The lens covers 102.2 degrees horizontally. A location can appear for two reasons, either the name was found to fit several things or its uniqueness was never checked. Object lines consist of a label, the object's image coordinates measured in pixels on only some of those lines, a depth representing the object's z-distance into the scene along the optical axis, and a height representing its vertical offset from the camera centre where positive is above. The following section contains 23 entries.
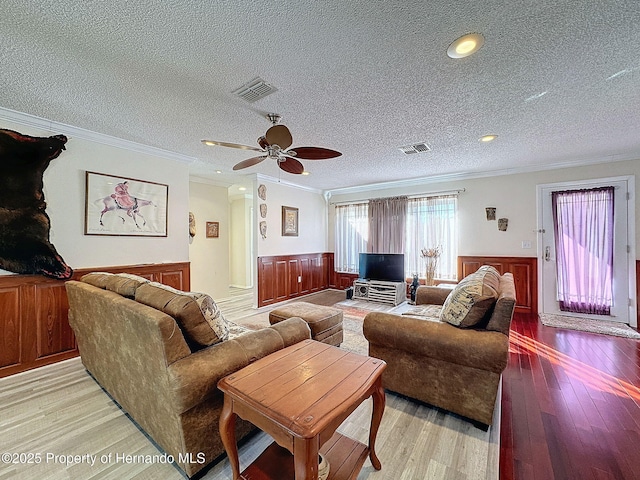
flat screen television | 5.33 -0.53
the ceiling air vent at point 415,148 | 3.38 +1.27
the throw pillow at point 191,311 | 1.41 -0.39
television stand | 5.08 -1.01
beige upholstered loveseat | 1.70 -0.75
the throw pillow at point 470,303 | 1.80 -0.44
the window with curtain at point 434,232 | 5.05 +0.20
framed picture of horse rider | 3.01 +0.44
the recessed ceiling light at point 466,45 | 1.53 +1.22
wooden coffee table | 0.98 -0.68
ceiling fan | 2.28 +0.86
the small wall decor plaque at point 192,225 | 5.04 +0.32
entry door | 3.79 -0.16
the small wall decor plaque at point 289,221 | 5.46 +0.43
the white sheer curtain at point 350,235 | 6.14 +0.16
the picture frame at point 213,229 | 5.39 +0.25
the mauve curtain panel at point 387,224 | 5.54 +0.39
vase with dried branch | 5.11 -0.38
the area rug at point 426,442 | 1.43 -1.28
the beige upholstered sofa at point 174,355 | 1.30 -0.65
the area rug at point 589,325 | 3.45 -1.20
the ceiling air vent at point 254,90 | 1.99 +1.22
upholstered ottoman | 2.71 -0.84
